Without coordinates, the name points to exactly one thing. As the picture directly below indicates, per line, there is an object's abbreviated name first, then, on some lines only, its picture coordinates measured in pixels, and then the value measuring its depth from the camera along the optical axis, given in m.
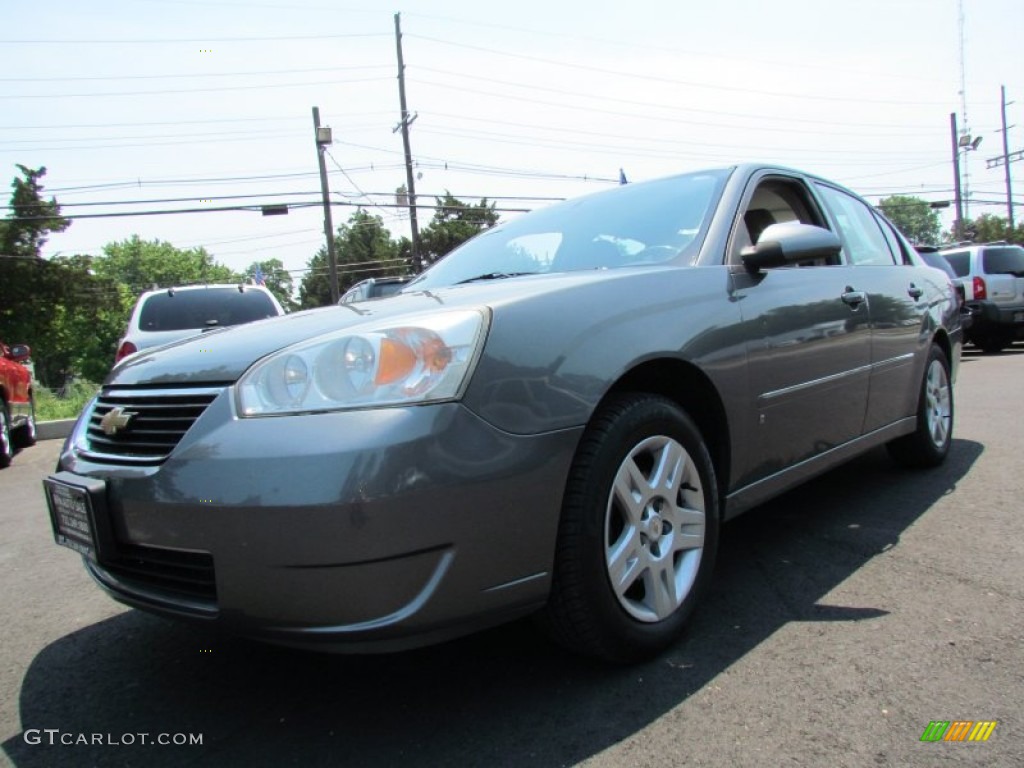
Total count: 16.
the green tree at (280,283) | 84.69
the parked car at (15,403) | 7.14
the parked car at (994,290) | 12.17
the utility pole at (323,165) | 23.47
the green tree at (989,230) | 47.12
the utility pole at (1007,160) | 39.44
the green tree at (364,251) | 55.28
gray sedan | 1.66
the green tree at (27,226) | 27.55
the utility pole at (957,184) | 34.78
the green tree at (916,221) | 89.82
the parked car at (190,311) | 6.76
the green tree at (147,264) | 77.31
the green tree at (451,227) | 40.67
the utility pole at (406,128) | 26.94
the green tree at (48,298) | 29.19
